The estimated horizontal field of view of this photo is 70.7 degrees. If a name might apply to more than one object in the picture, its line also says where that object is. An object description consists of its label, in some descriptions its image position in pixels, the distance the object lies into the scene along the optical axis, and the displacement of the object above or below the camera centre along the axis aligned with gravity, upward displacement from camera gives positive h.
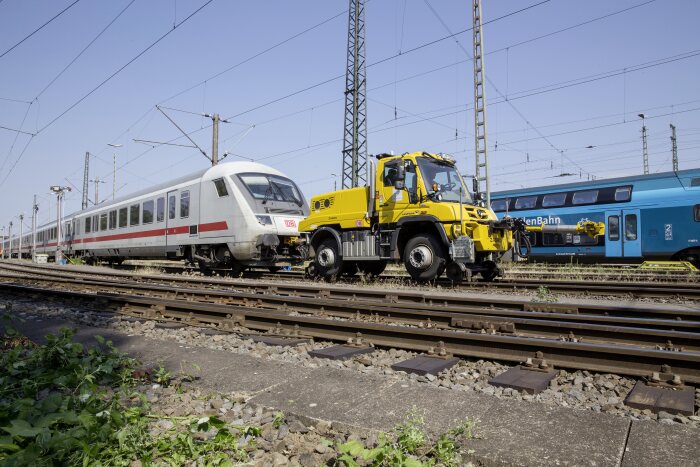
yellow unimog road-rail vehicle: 10.27 +0.64
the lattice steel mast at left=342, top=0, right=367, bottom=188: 24.09 +7.69
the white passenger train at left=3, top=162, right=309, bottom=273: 13.27 +1.09
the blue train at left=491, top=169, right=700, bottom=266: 15.28 +1.28
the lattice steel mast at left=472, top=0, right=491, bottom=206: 18.99 +6.07
